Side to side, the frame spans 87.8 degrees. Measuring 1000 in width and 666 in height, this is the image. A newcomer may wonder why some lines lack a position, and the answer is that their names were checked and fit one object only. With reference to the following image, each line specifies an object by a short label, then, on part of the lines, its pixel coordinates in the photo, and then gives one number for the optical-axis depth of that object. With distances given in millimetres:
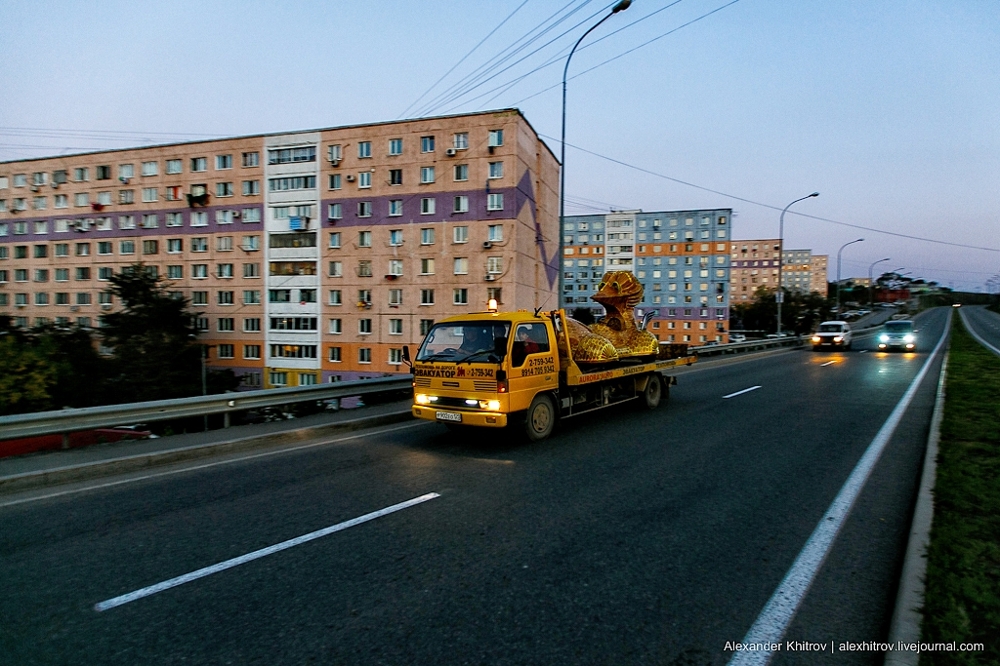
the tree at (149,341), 31547
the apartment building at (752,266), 143000
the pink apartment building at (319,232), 38125
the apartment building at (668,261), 81312
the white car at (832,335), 30344
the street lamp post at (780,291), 36781
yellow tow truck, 7645
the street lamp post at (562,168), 14508
